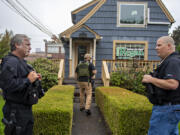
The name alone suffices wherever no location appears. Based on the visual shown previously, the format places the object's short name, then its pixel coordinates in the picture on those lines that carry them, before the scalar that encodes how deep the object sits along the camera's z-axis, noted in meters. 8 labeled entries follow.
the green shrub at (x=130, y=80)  7.55
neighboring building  27.08
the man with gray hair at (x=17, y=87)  1.80
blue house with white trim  9.84
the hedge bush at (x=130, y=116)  2.96
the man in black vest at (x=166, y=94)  1.96
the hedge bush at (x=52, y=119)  2.86
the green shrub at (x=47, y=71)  7.65
